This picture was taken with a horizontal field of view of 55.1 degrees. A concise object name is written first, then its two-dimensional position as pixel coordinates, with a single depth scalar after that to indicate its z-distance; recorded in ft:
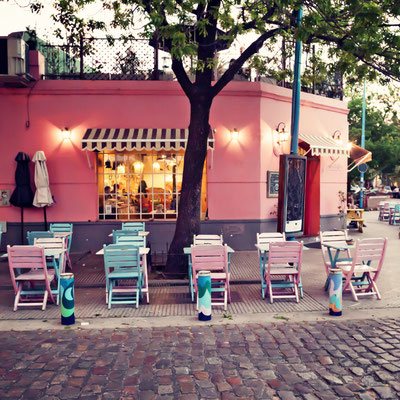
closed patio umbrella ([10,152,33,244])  33.94
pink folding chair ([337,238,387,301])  21.42
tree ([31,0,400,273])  22.09
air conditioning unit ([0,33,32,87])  32.60
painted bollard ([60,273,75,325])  18.10
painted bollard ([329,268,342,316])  19.04
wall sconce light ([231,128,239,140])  36.37
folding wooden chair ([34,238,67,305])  22.37
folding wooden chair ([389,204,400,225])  59.00
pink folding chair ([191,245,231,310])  20.70
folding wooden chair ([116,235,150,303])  25.25
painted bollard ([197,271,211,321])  18.48
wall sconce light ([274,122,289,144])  37.96
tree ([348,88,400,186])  95.20
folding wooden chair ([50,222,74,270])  32.48
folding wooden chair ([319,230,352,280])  24.94
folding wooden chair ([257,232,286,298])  25.38
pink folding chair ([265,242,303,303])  21.36
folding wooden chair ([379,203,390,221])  65.05
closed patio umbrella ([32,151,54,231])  33.86
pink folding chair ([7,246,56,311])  20.04
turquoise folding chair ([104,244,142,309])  20.67
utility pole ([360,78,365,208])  67.89
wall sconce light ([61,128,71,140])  35.73
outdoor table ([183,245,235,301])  22.25
